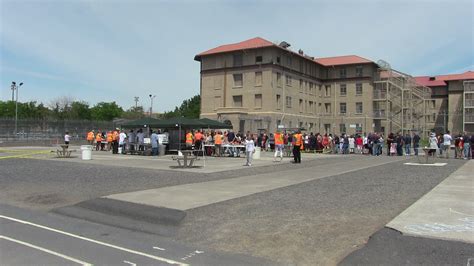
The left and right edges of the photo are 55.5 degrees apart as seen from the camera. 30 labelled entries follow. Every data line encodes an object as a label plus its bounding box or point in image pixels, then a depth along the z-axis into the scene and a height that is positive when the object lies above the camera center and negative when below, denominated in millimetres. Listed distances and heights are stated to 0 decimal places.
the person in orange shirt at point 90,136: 39438 +379
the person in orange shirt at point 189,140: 27839 +46
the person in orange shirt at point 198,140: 26859 +77
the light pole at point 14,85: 67631 +8265
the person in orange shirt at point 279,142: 23797 -18
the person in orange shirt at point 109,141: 33188 -8
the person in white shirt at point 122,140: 30453 +65
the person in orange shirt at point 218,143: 28516 -103
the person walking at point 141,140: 29609 +68
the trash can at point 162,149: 28797 -505
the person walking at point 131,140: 30469 +67
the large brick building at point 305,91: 65500 +8162
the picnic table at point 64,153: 26311 -730
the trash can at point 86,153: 23719 -646
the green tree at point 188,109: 119812 +8853
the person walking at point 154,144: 28009 -182
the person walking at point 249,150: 21031 -396
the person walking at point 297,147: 22375 -262
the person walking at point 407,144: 31806 -127
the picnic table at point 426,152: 22078 -477
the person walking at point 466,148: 27531 -338
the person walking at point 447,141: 29147 +91
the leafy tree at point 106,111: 119500 +8117
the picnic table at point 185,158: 19062 -707
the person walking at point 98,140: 35656 +66
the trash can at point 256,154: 26133 -725
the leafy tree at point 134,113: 117175 +7674
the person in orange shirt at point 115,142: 30709 -74
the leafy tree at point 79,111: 105206 +7232
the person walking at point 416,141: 31992 +91
